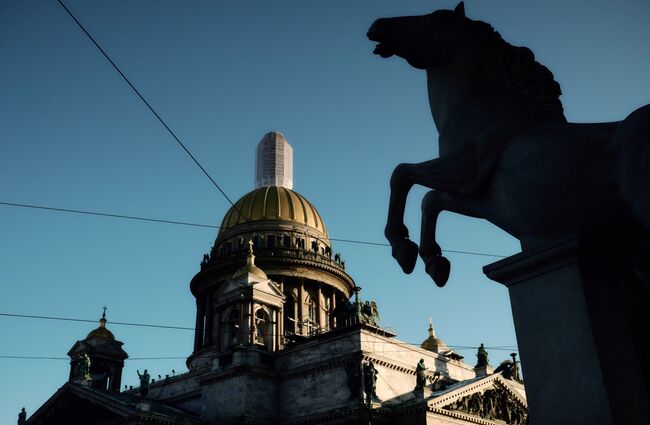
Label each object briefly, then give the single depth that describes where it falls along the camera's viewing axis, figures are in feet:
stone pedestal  14.64
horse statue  15.38
